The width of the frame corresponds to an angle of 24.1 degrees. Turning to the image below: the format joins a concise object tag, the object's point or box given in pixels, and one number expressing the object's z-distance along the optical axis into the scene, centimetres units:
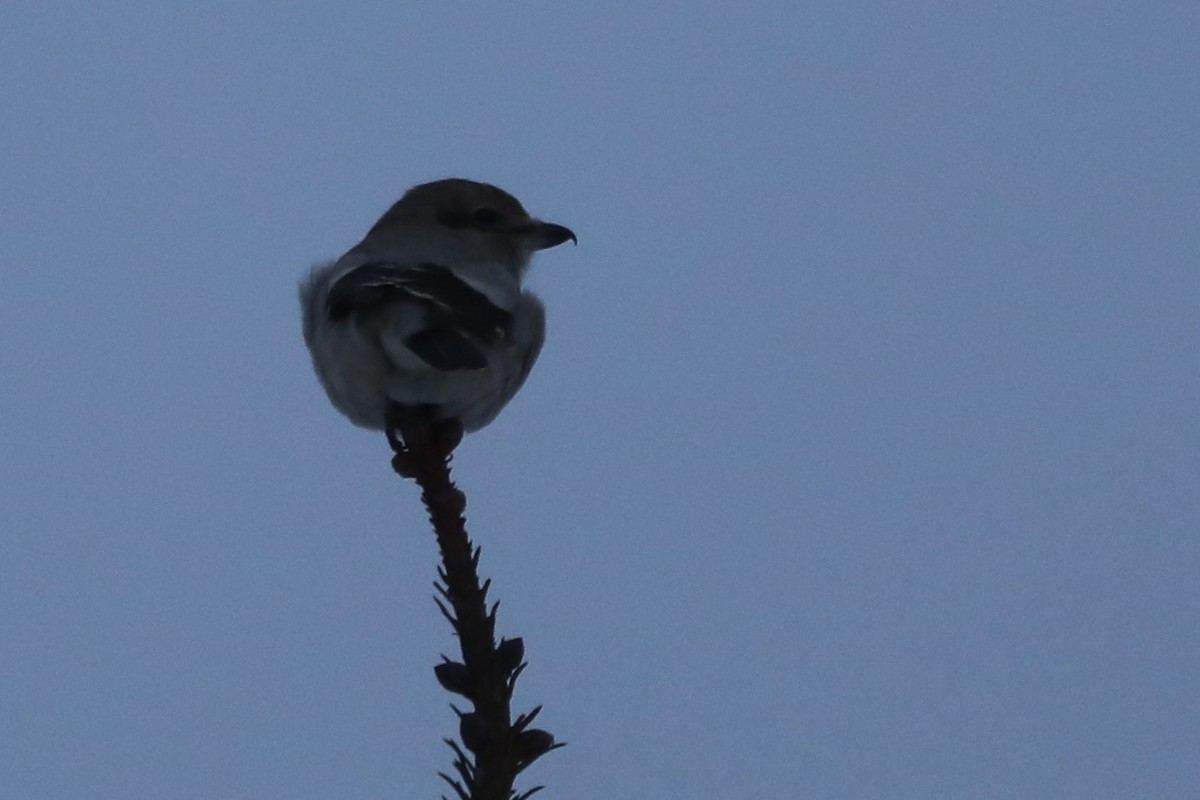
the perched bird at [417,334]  842
